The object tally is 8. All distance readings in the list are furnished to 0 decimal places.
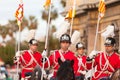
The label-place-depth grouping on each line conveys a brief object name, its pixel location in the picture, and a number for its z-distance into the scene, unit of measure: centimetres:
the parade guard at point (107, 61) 1719
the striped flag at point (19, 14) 2058
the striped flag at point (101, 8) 2038
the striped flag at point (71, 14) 2195
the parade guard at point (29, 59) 1997
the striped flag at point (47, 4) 1912
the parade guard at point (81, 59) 2077
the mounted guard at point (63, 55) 1620
